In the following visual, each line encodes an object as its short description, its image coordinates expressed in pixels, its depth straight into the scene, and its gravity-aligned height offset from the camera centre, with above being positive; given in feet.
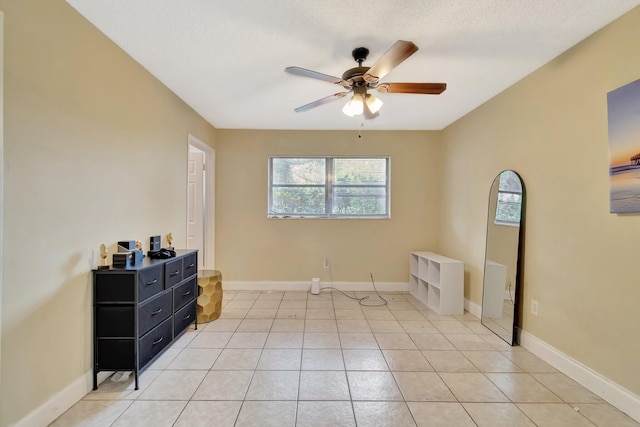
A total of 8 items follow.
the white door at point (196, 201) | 13.47 +0.21
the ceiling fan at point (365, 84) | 6.31 +3.16
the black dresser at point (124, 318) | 6.12 -2.60
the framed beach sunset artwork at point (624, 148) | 5.43 +1.35
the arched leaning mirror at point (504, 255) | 8.55 -1.50
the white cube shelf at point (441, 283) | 11.01 -3.10
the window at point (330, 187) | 14.28 +1.07
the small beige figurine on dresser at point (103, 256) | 6.33 -1.23
